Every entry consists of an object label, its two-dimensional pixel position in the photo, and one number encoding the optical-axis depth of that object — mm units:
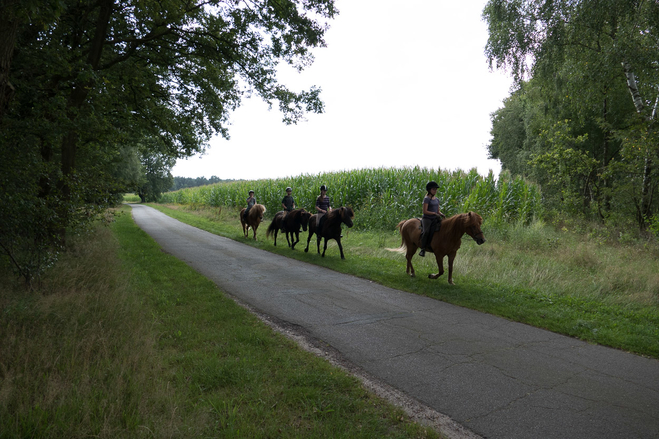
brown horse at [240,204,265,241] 15484
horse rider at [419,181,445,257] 8086
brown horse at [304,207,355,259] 10594
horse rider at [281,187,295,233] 14625
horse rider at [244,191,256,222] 16263
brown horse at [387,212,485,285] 7359
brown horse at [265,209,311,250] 13155
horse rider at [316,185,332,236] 11773
